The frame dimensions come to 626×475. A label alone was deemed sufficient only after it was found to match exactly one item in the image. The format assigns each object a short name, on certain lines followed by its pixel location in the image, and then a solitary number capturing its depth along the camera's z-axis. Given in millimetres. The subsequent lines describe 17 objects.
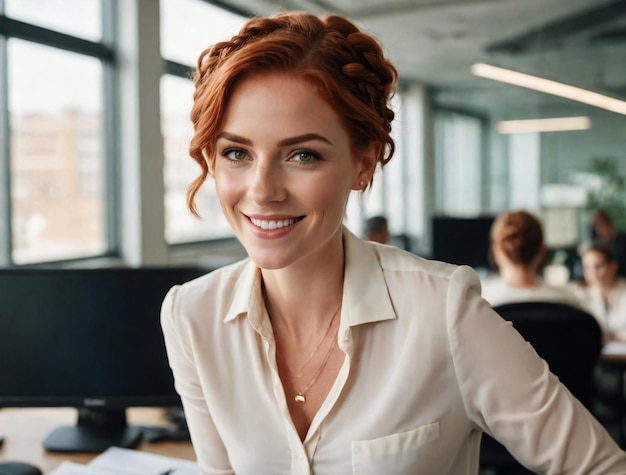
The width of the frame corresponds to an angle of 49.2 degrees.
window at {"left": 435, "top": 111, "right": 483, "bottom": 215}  9977
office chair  2279
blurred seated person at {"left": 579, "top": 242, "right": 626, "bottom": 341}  3975
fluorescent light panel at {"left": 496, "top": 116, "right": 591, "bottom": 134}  7586
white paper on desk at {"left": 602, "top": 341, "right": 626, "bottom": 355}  3154
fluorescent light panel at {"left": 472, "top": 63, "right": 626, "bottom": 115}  4910
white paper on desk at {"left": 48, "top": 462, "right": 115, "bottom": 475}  1631
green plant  7129
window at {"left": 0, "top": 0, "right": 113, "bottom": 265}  4633
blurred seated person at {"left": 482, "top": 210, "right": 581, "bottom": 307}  3152
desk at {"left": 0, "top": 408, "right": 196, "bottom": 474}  1774
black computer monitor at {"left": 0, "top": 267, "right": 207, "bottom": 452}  1838
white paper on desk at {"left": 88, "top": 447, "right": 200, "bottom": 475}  1639
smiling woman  1063
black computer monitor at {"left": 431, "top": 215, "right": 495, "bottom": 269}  5234
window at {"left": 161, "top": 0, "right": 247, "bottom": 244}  6074
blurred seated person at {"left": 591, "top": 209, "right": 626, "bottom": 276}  6211
